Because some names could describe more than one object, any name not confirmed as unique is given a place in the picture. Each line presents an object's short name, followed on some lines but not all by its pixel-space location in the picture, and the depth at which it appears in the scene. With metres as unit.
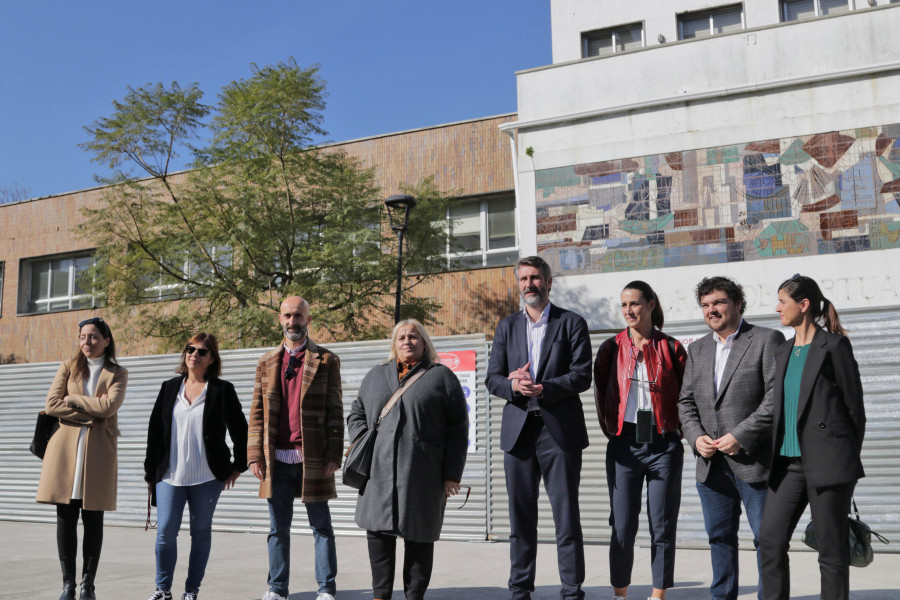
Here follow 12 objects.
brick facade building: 21.38
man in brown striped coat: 5.90
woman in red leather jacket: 5.37
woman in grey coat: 5.14
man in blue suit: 5.36
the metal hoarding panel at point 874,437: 8.62
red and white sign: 10.30
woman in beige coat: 5.97
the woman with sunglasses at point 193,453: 5.90
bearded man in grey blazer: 4.96
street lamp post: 16.06
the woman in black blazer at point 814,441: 4.45
